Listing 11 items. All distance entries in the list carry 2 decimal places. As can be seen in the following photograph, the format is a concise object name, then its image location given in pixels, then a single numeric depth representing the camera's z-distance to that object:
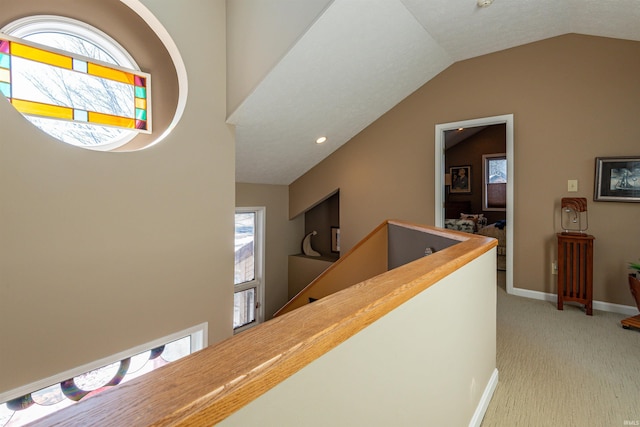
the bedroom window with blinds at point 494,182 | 6.65
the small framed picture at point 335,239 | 5.88
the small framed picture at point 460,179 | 7.14
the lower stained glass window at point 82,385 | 2.20
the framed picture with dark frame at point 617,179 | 2.85
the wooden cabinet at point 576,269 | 2.84
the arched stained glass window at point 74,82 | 2.42
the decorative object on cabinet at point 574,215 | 3.07
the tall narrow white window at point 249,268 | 5.22
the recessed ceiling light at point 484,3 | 2.68
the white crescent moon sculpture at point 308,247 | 5.96
